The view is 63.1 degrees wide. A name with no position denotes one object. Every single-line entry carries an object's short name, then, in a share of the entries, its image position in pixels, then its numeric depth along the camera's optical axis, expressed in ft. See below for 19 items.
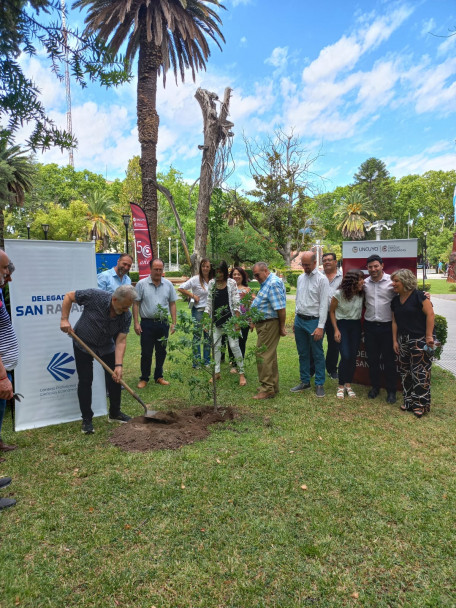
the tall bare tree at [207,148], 32.32
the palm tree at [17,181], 58.72
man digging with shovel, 12.43
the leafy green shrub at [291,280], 97.13
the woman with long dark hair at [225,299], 17.85
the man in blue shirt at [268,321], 16.08
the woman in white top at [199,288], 19.71
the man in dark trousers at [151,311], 18.07
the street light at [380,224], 67.22
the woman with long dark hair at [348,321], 16.47
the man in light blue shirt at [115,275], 16.70
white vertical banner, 13.28
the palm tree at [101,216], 134.31
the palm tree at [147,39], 32.19
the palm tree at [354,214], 158.51
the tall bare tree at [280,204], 44.91
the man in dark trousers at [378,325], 16.02
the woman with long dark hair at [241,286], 20.55
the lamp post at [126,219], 73.00
